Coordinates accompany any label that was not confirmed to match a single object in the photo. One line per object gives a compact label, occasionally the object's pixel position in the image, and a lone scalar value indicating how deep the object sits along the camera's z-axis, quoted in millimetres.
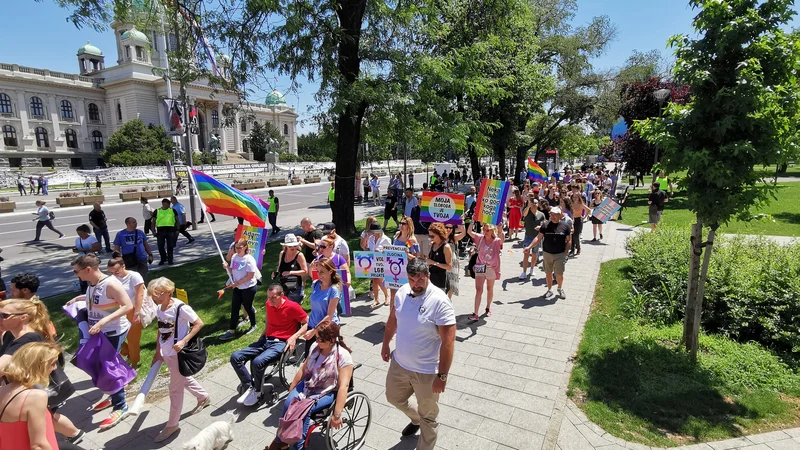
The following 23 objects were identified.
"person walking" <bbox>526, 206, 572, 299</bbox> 7938
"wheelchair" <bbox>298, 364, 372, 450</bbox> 3760
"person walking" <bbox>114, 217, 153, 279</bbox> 8023
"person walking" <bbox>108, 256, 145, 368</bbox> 5359
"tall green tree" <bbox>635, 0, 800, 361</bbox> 4840
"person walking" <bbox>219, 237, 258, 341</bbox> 6594
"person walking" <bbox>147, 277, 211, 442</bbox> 4539
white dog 3767
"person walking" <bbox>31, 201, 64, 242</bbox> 15836
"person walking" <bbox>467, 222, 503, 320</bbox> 7156
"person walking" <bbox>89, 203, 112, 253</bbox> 12914
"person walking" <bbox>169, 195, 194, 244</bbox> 12438
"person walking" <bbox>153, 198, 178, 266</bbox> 11461
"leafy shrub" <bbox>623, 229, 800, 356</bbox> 6137
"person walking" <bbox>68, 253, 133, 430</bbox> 4892
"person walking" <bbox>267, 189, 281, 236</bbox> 16266
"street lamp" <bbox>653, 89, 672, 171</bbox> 17923
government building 69500
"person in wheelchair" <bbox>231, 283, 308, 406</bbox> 4834
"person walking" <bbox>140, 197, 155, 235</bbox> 13961
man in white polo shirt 3615
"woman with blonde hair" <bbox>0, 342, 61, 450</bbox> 2861
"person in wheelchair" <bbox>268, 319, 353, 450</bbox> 3752
